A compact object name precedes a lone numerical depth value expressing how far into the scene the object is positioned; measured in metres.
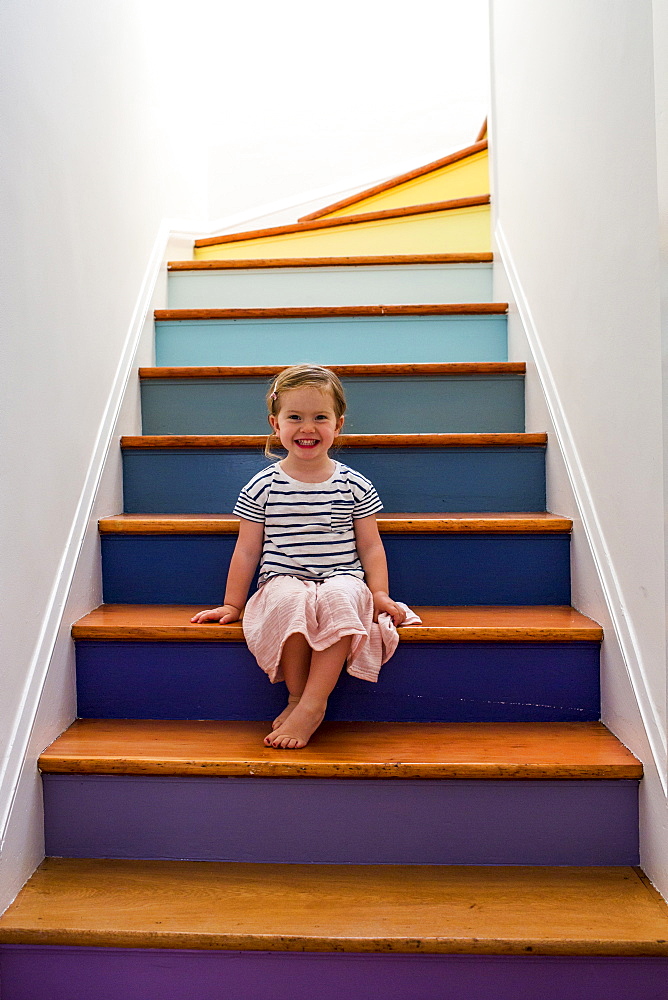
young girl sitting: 1.27
